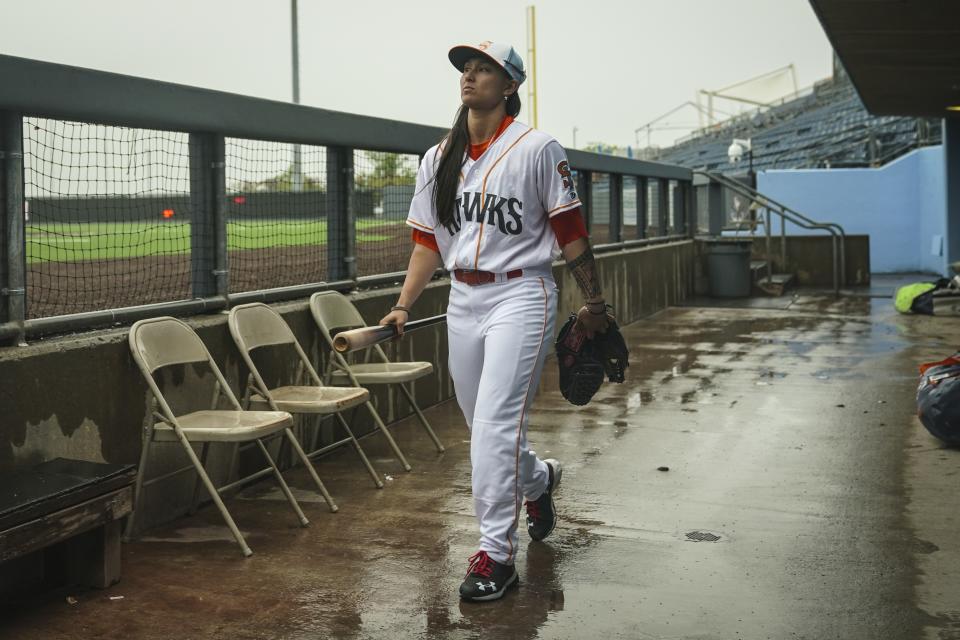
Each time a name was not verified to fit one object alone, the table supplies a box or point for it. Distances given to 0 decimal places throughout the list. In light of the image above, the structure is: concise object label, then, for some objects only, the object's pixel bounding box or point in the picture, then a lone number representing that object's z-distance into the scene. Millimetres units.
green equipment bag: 13734
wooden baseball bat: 3740
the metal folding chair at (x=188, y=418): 4605
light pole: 24688
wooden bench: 3664
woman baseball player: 4023
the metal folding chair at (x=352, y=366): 6184
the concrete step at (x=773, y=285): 17141
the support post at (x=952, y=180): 18828
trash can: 16766
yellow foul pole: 30286
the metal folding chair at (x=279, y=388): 5375
